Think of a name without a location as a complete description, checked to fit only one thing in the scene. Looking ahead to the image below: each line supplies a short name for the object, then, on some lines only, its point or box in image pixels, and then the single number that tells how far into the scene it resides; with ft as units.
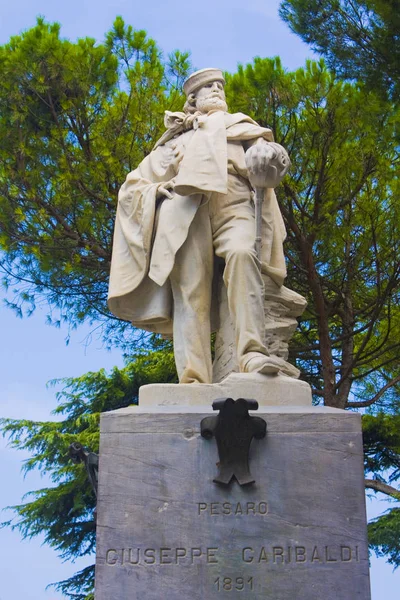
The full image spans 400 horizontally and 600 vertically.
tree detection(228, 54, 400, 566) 33.37
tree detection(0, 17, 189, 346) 33.30
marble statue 16.25
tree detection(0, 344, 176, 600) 40.86
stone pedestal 13.82
